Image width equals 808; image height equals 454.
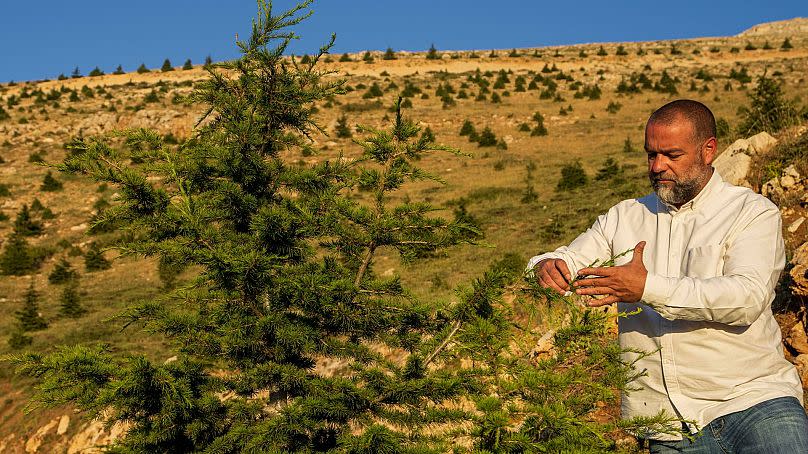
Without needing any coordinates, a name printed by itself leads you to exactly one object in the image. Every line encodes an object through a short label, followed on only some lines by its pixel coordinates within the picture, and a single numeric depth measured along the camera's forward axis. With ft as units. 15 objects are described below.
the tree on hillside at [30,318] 44.06
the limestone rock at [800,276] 17.72
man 6.68
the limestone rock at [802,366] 17.51
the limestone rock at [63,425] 29.94
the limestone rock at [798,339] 18.17
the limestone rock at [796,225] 23.66
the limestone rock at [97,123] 99.76
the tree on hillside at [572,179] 58.95
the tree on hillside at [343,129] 90.21
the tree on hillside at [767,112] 41.17
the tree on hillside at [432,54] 171.63
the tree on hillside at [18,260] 59.41
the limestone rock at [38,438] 29.78
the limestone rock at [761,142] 32.12
